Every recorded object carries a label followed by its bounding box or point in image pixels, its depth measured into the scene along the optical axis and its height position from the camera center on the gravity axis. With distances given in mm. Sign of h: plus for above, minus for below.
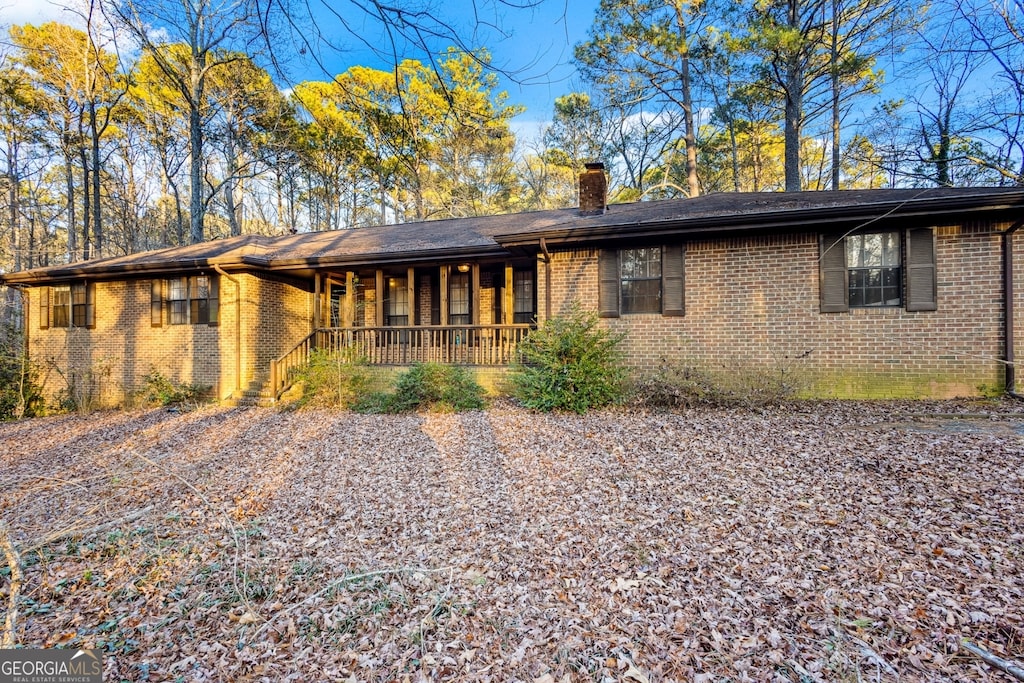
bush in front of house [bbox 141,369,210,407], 10422 -995
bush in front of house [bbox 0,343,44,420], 10305 -864
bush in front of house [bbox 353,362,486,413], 8438 -865
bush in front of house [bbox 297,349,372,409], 9008 -673
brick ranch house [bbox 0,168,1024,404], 7516 +1105
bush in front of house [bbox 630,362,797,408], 7363 -740
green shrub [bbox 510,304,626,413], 7508 -415
